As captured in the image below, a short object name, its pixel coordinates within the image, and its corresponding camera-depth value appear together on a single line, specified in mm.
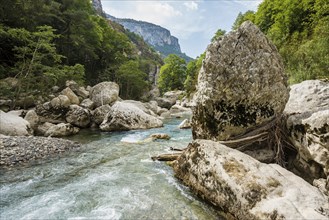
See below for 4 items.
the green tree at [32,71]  17719
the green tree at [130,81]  40688
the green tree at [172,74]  68438
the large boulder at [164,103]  45281
